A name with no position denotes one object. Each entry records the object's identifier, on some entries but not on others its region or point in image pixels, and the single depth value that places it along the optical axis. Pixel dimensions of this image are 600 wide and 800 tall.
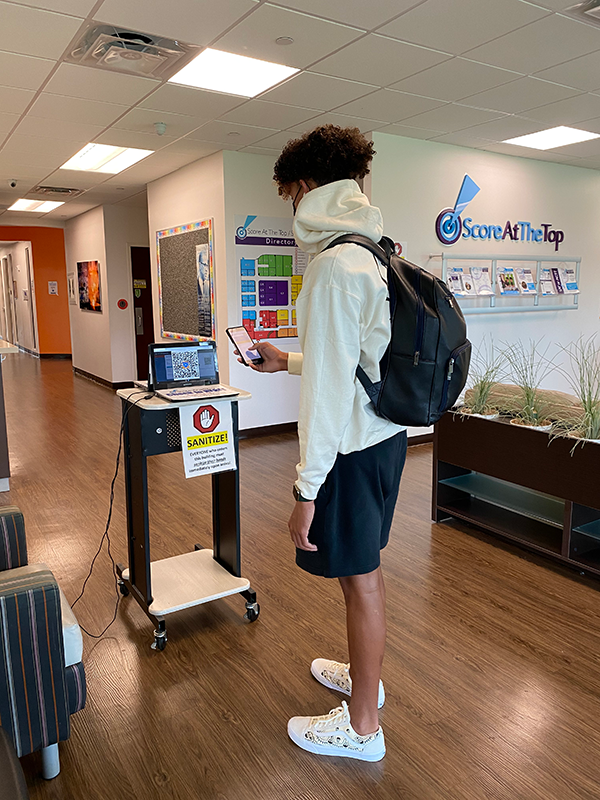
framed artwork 9.46
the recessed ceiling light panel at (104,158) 5.67
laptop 2.39
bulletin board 5.90
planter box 2.92
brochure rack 5.73
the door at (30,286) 12.45
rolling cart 2.39
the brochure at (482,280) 5.75
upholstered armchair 1.59
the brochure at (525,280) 6.12
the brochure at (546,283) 6.33
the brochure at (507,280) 5.95
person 1.52
